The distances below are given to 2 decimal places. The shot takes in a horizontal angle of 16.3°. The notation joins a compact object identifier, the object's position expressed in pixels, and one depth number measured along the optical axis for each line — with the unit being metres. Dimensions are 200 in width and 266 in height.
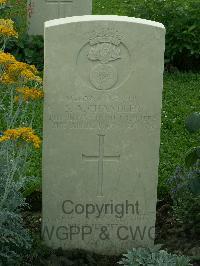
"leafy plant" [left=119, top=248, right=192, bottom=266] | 4.14
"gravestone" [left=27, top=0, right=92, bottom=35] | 9.32
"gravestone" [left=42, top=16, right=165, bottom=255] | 4.22
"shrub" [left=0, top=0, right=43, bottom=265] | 4.00
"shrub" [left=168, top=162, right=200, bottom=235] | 4.79
